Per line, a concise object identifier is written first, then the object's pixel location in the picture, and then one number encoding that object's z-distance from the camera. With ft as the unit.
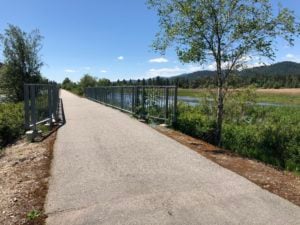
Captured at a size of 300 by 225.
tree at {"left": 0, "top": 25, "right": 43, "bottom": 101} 60.31
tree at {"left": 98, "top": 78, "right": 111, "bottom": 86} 127.68
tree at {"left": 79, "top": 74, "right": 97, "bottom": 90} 143.39
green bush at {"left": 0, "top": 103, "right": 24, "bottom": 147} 24.20
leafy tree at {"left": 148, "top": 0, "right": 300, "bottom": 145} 17.98
